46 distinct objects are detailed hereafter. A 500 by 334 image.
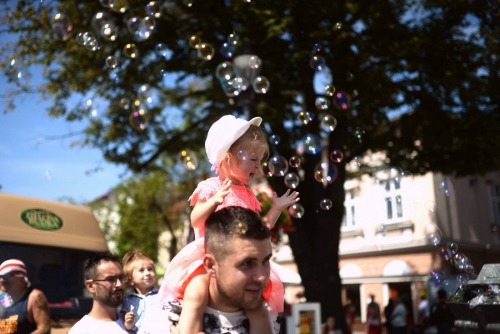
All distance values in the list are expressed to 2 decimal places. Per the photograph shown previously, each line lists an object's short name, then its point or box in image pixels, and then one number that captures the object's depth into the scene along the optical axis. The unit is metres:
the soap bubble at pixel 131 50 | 8.87
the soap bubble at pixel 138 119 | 9.74
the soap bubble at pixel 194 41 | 9.20
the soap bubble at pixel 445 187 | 7.36
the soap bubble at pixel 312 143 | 7.03
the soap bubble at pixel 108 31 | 9.00
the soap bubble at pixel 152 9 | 9.17
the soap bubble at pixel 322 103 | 7.18
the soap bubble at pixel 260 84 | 7.78
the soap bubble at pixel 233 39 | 8.19
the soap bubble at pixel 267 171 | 5.09
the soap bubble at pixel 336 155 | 6.77
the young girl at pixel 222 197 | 1.96
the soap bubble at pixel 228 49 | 8.11
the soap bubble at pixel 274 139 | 5.52
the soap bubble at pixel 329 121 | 7.10
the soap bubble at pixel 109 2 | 7.41
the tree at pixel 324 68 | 10.59
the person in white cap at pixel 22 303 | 4.66
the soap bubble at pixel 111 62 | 6.84
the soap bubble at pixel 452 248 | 5.59
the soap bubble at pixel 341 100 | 9.14
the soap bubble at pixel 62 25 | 9.34
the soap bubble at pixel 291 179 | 6.31
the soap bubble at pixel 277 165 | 6.21
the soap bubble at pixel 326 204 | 5.58
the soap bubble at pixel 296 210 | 5.50
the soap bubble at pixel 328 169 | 8.39
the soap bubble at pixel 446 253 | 5.90
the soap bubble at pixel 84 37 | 7.75
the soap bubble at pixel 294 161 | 5.69
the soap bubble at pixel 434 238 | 6.35
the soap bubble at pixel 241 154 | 2.20
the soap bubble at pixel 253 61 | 8.13
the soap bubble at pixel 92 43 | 7.50
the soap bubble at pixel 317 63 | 8.93
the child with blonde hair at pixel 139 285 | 4.00
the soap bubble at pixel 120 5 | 9.05
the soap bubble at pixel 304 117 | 6.47
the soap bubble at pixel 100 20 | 9.16
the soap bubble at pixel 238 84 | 6.92
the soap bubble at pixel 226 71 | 8.48
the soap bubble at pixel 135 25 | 8.79
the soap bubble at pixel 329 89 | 6.56
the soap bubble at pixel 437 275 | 5.38
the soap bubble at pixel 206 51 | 9.37
